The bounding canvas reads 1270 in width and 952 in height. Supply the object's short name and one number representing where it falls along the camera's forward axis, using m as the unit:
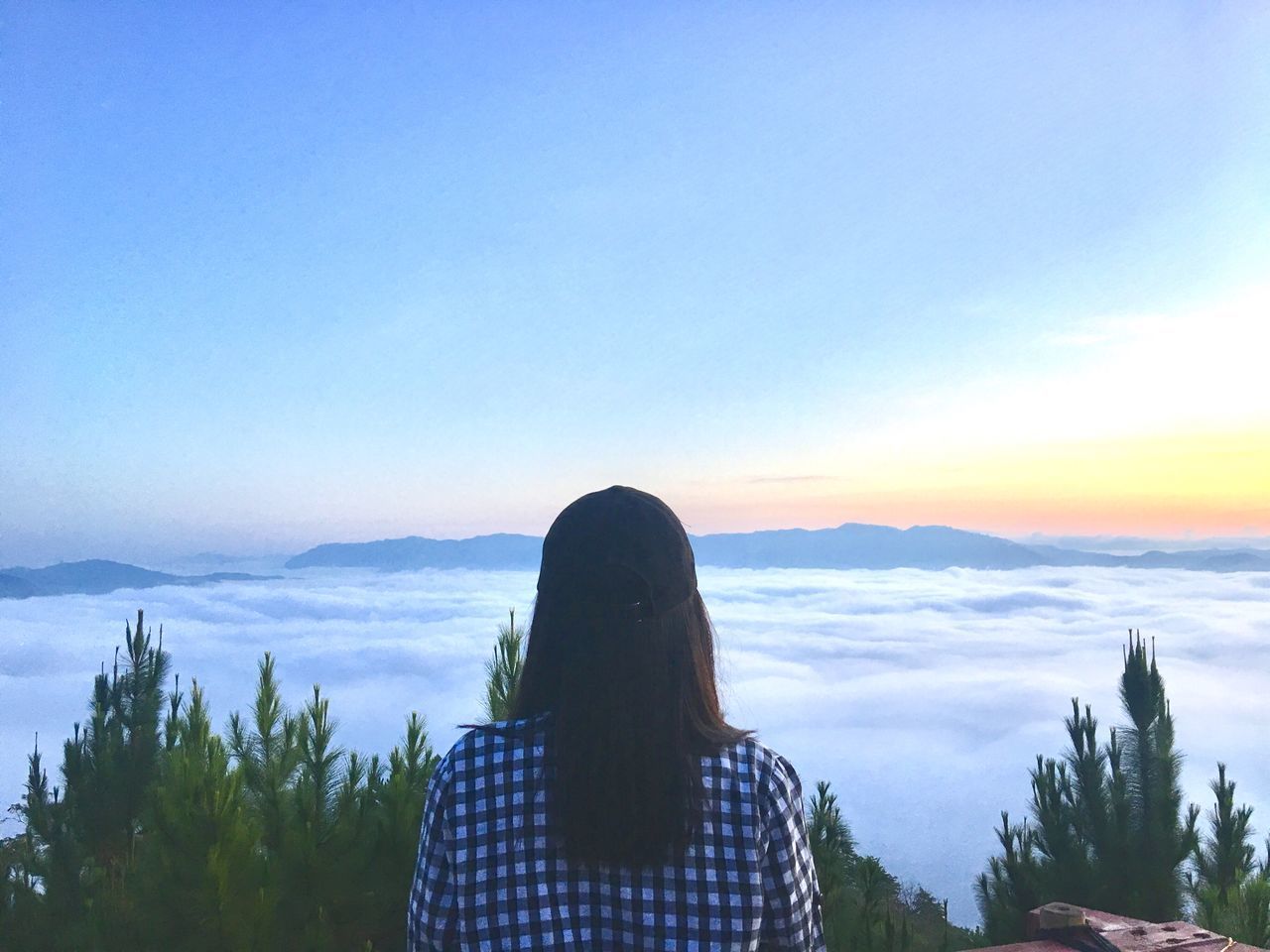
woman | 1.53
